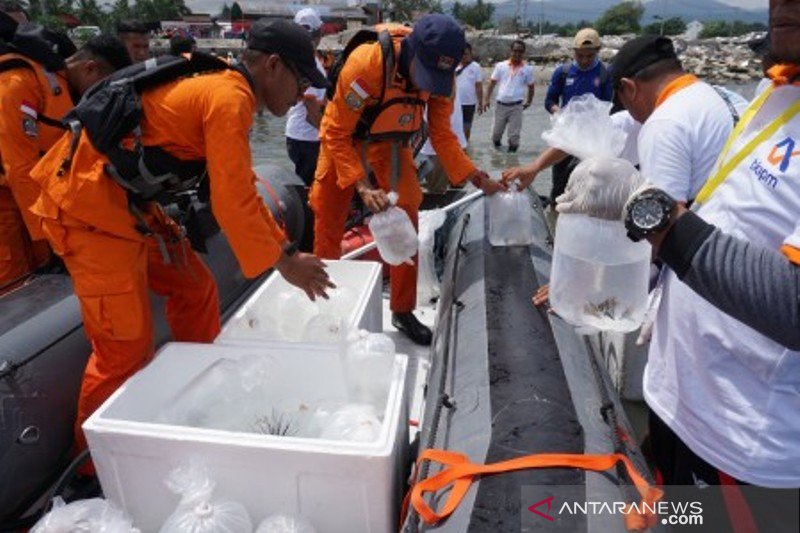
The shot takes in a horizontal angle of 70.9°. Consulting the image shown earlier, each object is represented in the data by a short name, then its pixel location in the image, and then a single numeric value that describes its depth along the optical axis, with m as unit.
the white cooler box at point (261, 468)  1.46
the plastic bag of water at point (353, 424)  1.62
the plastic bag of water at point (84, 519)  1.44
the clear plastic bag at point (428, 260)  3.63
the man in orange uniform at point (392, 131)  2.63
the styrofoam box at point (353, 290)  2.33
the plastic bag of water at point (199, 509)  1.41
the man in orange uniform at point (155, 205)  1.71
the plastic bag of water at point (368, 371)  1.87
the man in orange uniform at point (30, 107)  2.47
